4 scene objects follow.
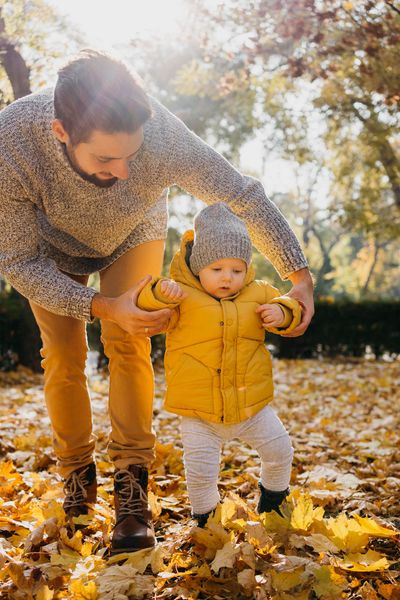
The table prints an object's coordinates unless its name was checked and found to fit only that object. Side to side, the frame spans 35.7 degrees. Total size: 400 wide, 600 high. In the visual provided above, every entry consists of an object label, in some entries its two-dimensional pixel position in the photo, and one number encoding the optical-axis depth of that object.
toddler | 2.34
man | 2.19
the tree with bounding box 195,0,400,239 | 6.00
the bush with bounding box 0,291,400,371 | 11.41
